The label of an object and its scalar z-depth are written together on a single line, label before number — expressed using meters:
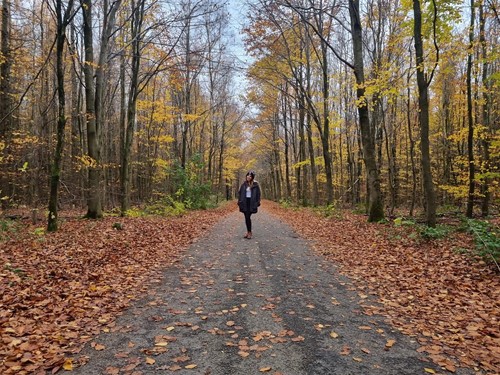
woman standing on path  11.06
